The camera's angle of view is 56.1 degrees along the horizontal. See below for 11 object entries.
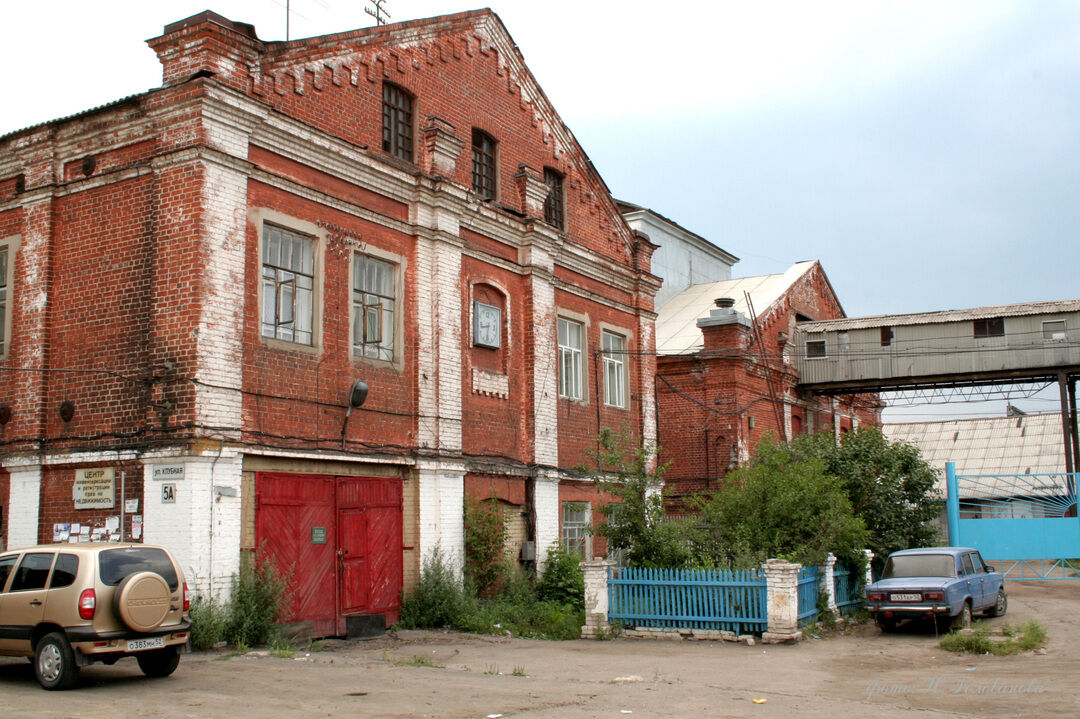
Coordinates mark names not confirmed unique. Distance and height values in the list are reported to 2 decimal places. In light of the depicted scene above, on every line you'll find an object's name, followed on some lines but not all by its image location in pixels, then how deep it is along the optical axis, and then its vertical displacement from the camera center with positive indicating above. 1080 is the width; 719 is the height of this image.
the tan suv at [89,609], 9.32 -0.91
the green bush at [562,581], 17.72 -1.37
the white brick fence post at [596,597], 15.48 -1.43
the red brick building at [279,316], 12.70 +2.73
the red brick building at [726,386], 26.45 +3.09
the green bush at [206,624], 11.80 -1.33
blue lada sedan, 15.34 -1.43
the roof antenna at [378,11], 19.98 +9.75
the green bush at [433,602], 15.29 -1.47
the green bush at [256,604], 12.19 -1.17
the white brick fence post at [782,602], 14.41 -1.45
